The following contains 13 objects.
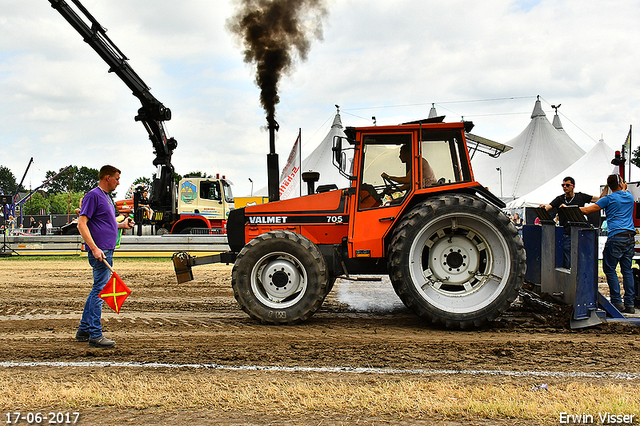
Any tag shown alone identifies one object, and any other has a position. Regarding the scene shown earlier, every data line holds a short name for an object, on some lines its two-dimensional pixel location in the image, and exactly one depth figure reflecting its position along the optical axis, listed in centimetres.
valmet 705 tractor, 510
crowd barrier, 1412
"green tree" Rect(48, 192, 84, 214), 7279
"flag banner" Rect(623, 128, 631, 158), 1328
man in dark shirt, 694
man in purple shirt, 441
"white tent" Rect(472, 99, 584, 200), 2502
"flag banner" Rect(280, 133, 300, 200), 1506
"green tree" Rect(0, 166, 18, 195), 10244
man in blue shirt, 578
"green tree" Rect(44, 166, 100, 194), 9318
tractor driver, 546
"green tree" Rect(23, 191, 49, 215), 6900
